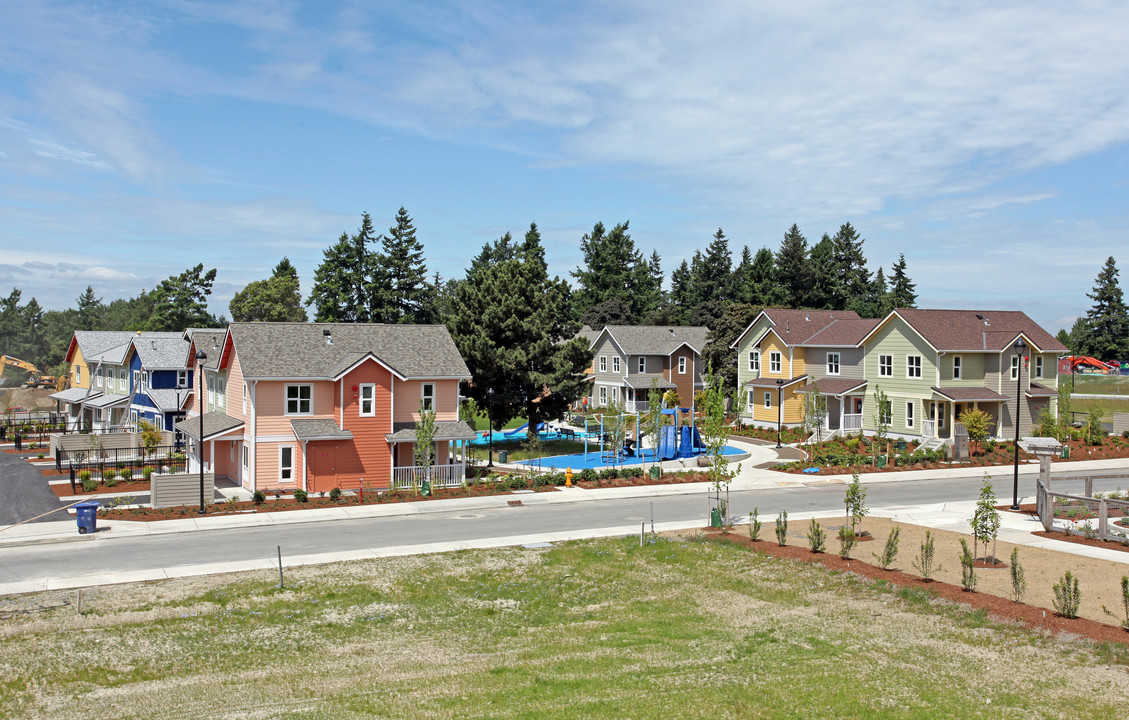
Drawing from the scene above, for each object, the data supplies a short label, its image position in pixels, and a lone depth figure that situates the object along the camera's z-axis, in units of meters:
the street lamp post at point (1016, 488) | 29.98
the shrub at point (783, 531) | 24.16
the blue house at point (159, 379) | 50.00
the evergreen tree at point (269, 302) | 102.50
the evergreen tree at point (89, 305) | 190.27
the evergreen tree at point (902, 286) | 109.88
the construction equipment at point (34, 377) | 99.75
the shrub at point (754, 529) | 24.98
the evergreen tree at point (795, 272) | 101.31
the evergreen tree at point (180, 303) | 101.12
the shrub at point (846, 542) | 22.08
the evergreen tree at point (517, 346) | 48.41
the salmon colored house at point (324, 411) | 35.97
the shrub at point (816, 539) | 23.19
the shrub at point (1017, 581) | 17.52
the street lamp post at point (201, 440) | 29.07
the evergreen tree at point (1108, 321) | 110.75
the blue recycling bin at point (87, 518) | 26.61
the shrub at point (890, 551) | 20.67
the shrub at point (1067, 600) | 16.30
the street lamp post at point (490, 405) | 49.34
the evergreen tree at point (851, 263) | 109.56
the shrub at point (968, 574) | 18.62
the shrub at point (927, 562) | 19.75
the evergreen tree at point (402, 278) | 91.19
